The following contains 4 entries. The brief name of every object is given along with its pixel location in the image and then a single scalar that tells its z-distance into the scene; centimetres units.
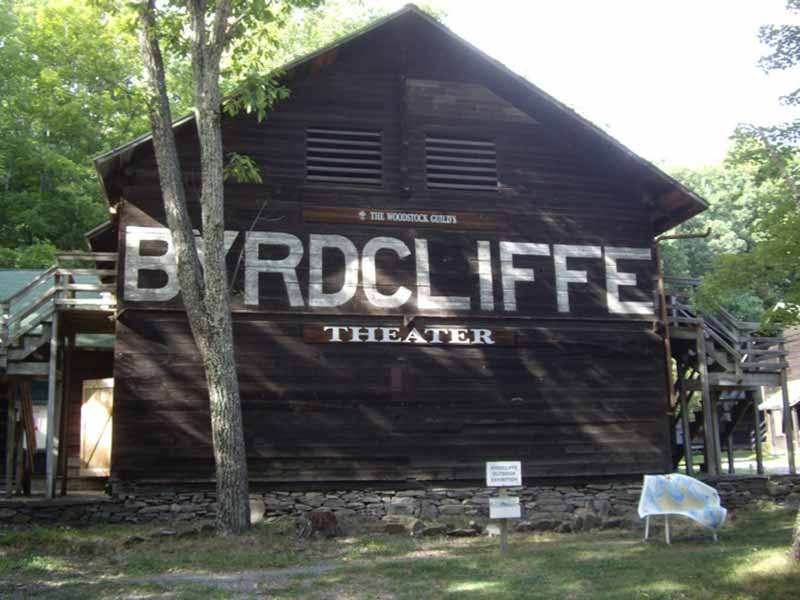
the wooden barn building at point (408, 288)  1686
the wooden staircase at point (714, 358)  1969
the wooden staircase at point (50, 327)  1681
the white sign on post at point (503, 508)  1220
